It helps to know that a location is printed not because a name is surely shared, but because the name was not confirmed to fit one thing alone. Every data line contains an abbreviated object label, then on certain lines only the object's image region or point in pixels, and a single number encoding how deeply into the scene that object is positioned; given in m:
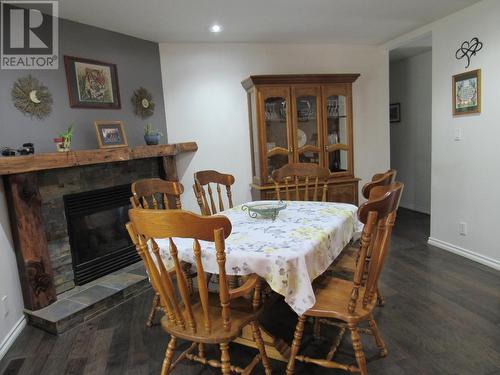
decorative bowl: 2.06
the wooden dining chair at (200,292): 1.28
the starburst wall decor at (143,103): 3.41
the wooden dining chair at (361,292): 1.43
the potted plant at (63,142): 2.59
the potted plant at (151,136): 3.33
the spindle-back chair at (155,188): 2.30
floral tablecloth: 1.47
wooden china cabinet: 3.59
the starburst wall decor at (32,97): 2.52
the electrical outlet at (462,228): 3.31
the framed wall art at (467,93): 3.01
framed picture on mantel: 2.96
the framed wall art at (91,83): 2.88
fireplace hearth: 2.39
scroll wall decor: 2.97
